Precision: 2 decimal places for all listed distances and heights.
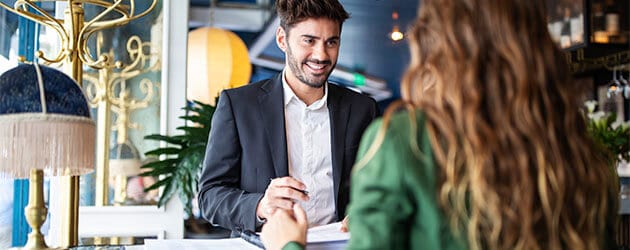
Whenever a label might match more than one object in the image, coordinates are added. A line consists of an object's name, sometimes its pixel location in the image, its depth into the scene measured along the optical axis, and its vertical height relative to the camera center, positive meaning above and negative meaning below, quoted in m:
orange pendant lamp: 4.11 +0.45
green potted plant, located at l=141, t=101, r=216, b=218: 2.96 -0.08
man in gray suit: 1.80 +0.03
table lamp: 1.27 +0.02
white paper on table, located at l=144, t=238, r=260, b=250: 1.44 -0.22
